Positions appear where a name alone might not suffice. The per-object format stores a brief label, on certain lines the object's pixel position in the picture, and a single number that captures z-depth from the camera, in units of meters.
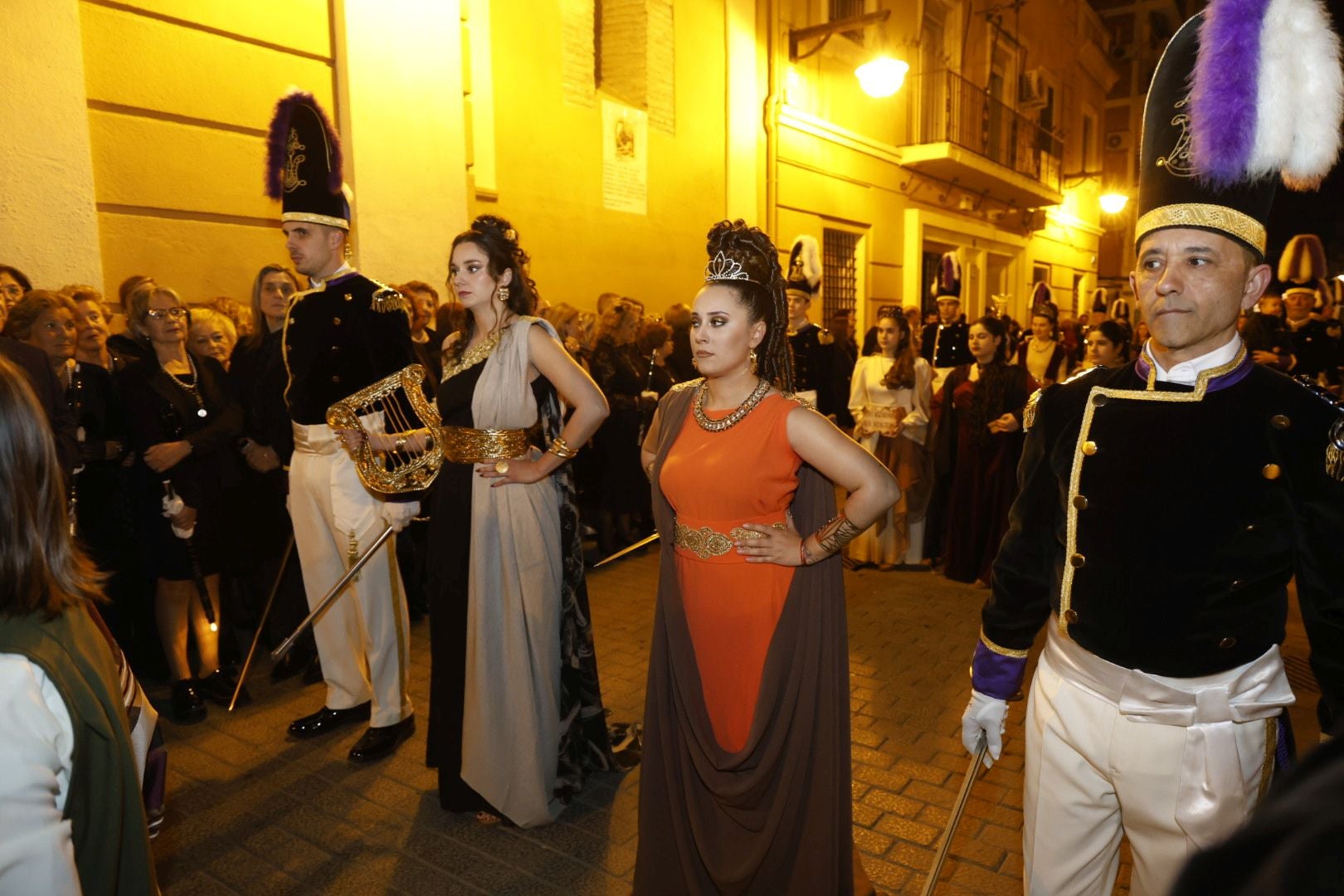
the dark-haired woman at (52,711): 1.30
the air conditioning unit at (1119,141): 27.33
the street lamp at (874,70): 11.62
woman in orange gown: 2.50
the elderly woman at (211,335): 5.05
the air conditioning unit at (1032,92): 19.92
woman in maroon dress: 6.41
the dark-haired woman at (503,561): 3.27
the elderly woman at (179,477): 4.32
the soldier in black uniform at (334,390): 3.81
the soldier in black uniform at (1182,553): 1.74
